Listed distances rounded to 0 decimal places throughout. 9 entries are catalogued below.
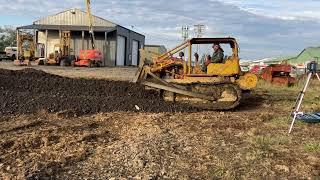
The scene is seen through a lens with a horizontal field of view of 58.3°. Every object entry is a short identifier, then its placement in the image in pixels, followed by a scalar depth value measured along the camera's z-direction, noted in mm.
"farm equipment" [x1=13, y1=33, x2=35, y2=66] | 27227
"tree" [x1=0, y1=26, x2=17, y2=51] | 45949
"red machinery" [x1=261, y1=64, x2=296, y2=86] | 16308
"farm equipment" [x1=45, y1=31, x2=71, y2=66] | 24807
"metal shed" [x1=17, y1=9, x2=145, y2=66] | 29274
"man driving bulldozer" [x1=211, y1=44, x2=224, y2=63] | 8821
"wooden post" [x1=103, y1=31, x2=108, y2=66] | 29270
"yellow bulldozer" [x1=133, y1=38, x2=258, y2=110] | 8578
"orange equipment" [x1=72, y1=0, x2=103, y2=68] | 24532
